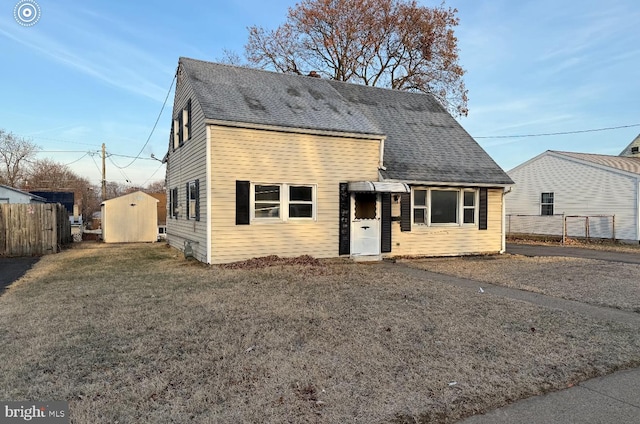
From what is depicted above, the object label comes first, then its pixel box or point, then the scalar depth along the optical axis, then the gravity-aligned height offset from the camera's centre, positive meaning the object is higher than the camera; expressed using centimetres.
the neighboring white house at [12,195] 2609 +59
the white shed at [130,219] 2198 -75
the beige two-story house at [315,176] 1193 +89
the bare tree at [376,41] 2706 +1060
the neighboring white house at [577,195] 2064 +49
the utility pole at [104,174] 3254 +237
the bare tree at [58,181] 5141 +295
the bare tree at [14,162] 4884 +495
